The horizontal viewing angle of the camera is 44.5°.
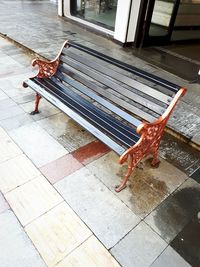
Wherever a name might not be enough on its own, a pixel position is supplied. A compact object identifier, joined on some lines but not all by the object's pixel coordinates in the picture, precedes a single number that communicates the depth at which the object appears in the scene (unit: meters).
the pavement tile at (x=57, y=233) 2.00
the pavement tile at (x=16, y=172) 2.54
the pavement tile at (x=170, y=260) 1.99
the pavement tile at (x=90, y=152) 2.96
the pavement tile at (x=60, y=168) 2.68
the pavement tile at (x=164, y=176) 2.71
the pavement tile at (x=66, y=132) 3.18
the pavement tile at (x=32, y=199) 2.27
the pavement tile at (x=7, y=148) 2.89
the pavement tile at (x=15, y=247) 1.91
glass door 6.20
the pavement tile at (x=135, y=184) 2.47
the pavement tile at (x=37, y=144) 2.92
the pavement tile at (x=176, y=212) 2.25
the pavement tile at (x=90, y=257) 1.94
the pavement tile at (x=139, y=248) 1.99
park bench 2.44
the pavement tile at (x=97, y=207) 2.19
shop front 6.19
